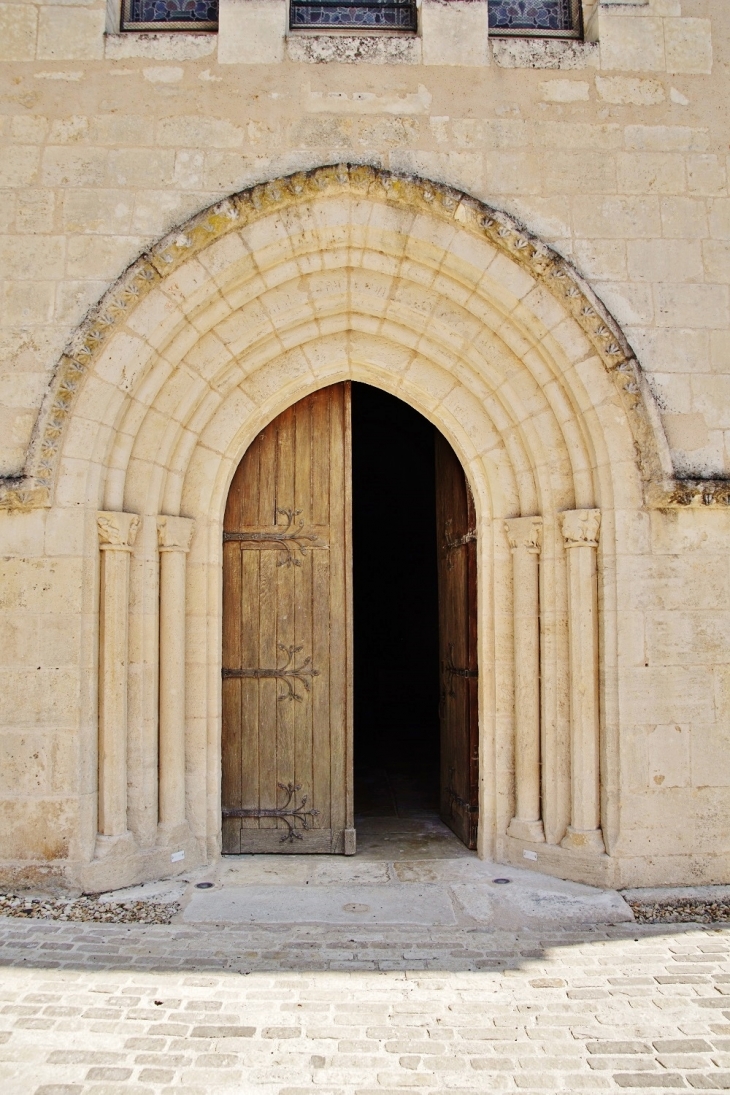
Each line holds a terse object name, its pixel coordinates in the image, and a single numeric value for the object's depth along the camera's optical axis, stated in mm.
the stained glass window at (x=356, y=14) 4656
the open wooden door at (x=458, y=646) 4875
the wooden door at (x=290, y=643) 4820
